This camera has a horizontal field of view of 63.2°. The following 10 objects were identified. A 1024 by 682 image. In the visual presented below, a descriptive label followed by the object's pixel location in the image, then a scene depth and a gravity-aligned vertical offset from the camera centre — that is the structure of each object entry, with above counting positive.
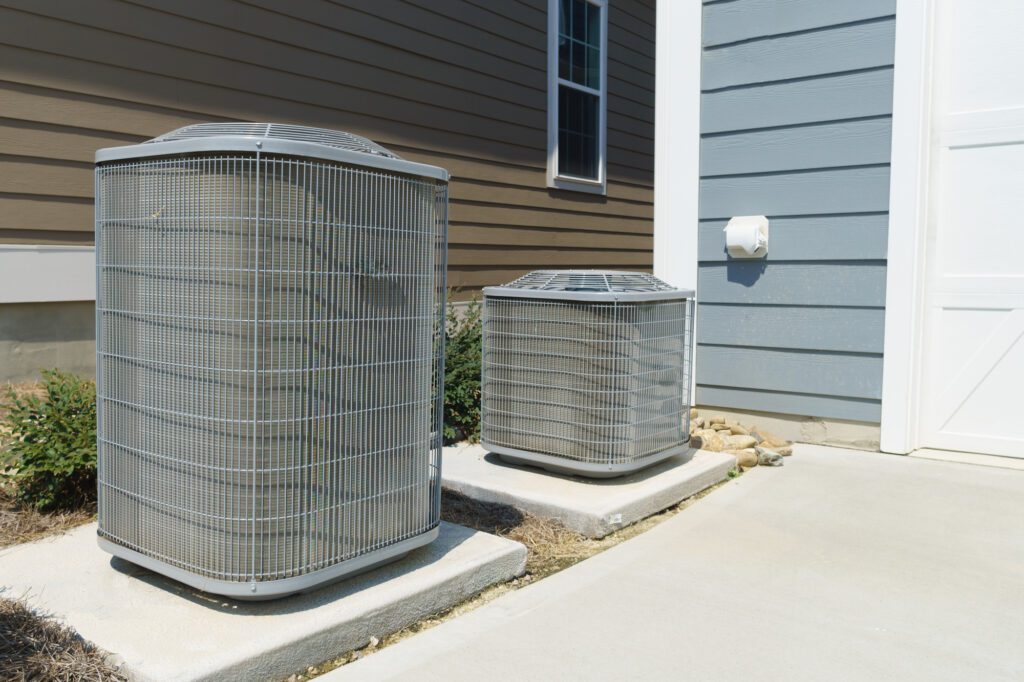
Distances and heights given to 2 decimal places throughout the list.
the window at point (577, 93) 8.30 +2.09
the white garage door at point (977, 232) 4.77 +0.39
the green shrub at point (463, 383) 5.15 -0.59
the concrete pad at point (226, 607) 2.22 -0.96
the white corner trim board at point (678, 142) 5.71 +1.06
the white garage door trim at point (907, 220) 4.86 +0.46
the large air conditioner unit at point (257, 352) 2.39 -0.20
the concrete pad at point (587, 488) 3.65 -0.93
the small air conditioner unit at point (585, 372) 3.94 -0.39
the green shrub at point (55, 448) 3.41 -0.67
